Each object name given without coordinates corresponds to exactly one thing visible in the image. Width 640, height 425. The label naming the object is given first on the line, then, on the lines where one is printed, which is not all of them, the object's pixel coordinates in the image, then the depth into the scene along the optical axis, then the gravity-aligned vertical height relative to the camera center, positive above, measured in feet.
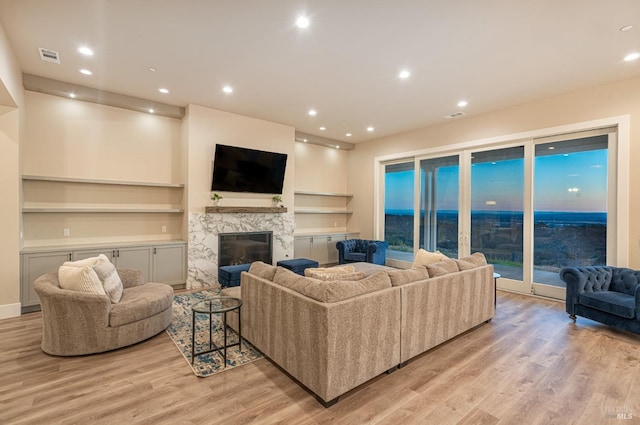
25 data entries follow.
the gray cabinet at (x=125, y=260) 13.74 -2.63
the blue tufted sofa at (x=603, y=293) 11.66 -3.46
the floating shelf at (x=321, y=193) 24.63 +1.43
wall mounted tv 19.03 +2.66
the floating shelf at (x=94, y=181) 14.83 +1.52
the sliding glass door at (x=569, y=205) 15.53 +0.30
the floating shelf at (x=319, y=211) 25.02 -0.07
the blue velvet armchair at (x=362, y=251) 22.62 -3.11
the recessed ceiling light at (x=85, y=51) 11.90 +6.33
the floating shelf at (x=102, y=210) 14.88 -0.02
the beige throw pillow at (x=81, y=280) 10.03 -2.37
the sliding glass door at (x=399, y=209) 24.12 +0.12
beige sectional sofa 7.52 -3.20
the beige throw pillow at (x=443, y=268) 10.71 -2.10
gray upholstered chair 9.74 -3.68
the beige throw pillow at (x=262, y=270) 9.94 -2.05
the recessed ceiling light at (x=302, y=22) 9.85 +6.25
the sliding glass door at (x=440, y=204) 21.18 +0.48
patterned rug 9.31 -4.78
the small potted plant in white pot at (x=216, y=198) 18.99 +0.75
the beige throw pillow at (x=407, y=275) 9.41 -2.11
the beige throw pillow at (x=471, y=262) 11.90 -2.09
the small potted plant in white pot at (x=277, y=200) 21.89 +0.73
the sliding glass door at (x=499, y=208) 18.15 +0.17
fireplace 19.58 -2.55
